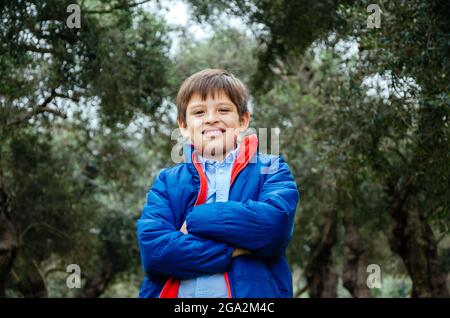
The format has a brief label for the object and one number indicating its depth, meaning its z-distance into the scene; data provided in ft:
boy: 9.03
